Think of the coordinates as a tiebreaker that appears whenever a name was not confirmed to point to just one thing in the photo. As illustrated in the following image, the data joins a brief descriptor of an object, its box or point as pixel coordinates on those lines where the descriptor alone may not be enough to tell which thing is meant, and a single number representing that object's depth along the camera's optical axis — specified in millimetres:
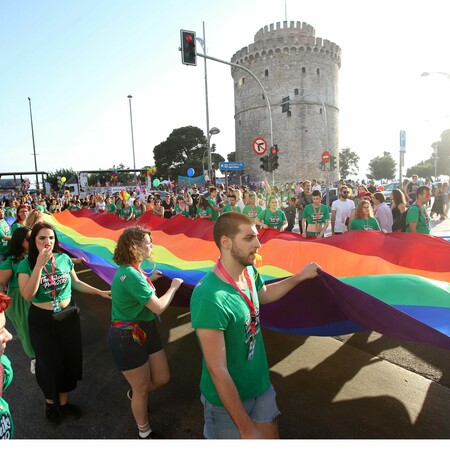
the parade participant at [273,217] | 7340
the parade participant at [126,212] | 11108
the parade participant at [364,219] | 5465
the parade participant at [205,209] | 9555
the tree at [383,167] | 80562
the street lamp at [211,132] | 23216
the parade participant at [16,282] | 3575
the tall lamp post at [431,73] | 16852
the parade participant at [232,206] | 8412
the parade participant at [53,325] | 3096
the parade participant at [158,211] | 10539
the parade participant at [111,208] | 13195
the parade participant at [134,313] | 2605
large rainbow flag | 2601
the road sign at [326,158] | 22234
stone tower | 45156
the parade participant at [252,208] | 8008
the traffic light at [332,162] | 23180
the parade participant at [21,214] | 6578
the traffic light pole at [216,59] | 10914
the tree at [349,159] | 81375
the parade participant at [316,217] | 7016
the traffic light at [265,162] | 15241
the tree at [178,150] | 66562
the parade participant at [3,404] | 1559
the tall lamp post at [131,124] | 46572
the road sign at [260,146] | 13680
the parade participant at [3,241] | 5691
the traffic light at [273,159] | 15086
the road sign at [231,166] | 25264
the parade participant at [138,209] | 11375
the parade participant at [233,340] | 1739
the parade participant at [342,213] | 7613
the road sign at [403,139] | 18422
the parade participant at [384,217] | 6789
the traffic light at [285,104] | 17625
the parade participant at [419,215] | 5578
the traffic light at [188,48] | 10758
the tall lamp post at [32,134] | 46344
